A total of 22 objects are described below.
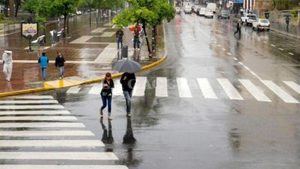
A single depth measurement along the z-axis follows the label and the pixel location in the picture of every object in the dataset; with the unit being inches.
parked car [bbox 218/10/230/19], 4303.6
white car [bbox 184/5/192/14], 5388.8
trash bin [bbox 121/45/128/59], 1263.5
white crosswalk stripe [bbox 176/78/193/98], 916.2
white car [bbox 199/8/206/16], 4664.4
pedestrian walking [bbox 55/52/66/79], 1048.5
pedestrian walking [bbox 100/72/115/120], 723.4
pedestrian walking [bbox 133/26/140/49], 1486.2
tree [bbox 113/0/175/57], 1402.6
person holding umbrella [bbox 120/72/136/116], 739.4
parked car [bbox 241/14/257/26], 3218.3
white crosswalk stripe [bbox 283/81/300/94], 996.7
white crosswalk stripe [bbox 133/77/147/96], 924.7
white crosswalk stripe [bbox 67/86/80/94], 942.4
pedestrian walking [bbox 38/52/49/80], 1042.7
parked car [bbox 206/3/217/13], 5012.8
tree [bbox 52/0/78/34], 2036.2
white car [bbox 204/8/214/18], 4367.6
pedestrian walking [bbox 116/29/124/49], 1536.7
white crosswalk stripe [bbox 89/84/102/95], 938.7
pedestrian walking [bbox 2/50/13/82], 1024.9
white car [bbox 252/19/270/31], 2839.6
